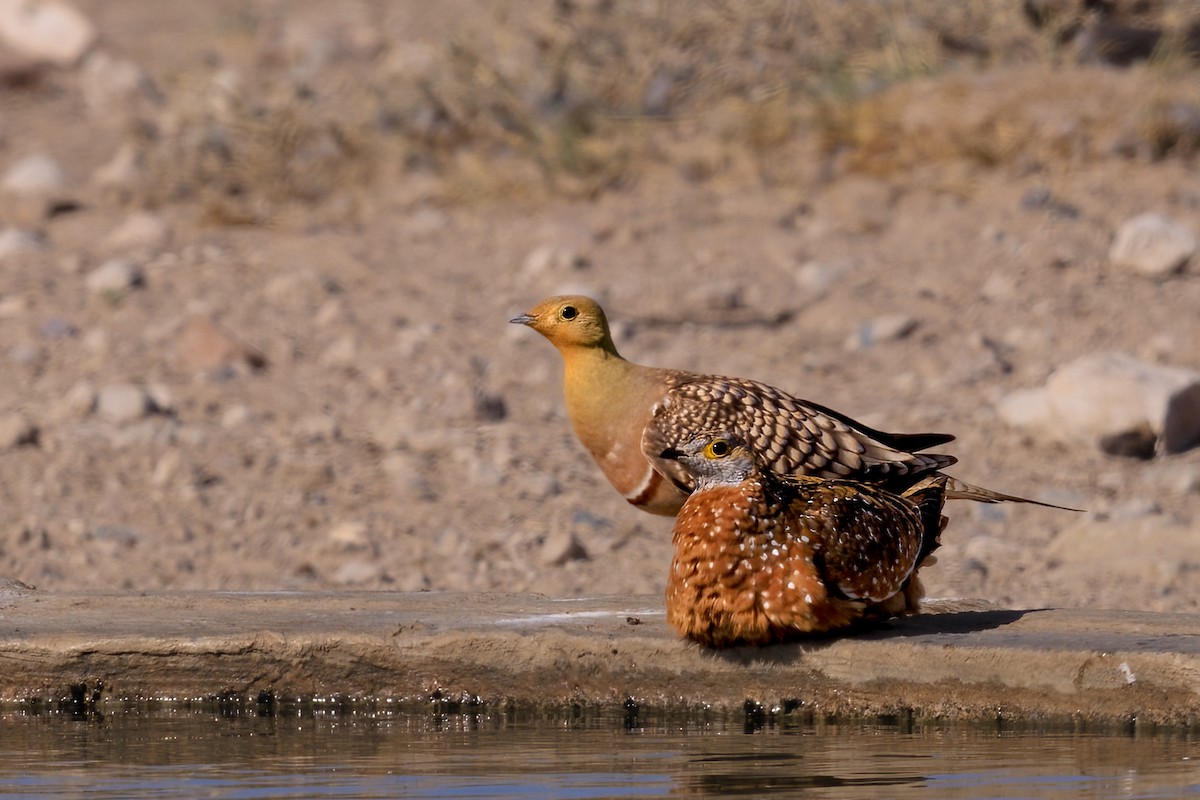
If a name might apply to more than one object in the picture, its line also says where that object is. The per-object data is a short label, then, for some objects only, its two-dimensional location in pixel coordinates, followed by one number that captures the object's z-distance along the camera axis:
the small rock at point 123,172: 25.12
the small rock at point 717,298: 20.72
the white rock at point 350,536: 16.08
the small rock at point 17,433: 17.75
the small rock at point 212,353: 19.37
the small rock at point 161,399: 18.39
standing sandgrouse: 12.03
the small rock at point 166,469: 17.14
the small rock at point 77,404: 18.30
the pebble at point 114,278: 21.37
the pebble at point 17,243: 22.78
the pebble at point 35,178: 24.86
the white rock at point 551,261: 21.81
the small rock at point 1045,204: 21.58
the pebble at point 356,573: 15.53
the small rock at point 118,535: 16.17
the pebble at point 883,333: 19.70
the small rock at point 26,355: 19.70
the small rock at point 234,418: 18.17
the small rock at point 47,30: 31.97
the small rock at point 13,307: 20.91
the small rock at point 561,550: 15.68
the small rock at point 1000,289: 20.28
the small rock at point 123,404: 18.25
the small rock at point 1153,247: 20.28
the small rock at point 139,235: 23.17
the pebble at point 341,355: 19.77
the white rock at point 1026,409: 17.41
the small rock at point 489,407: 18.45
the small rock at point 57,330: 20.30
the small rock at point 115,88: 29.00
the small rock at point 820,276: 20.87
